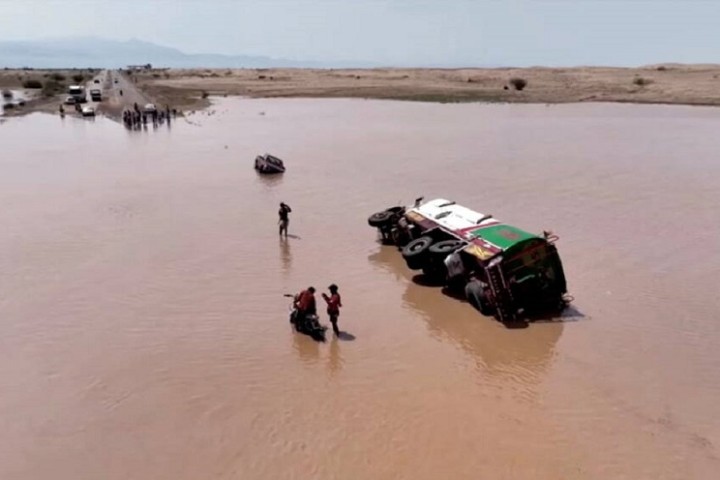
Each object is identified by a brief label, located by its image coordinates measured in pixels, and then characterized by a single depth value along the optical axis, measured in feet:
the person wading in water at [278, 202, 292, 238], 73.00
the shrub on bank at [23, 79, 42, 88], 329.89
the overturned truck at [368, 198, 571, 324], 52.21
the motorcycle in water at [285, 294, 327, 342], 49.42
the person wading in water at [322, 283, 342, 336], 49.42
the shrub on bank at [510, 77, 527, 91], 271.90
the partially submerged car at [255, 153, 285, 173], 111.52
